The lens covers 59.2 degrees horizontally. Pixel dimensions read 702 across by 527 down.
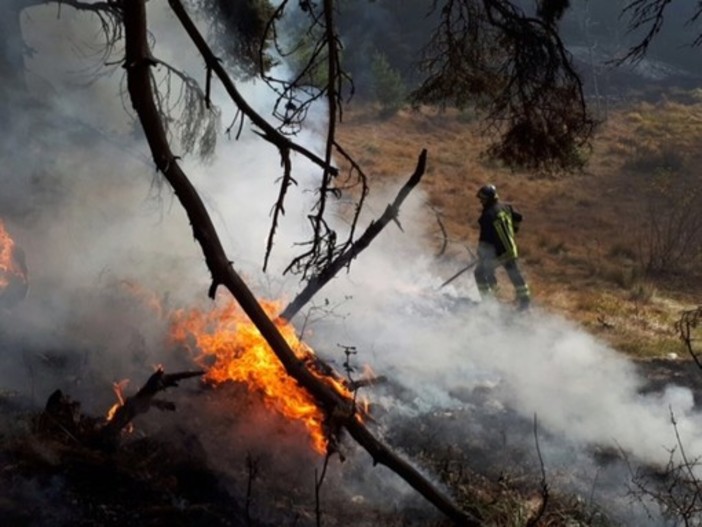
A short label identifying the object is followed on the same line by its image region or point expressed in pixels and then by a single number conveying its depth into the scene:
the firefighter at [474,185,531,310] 8.73
